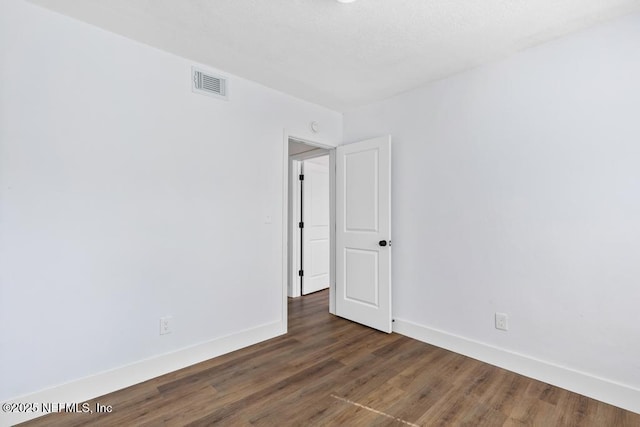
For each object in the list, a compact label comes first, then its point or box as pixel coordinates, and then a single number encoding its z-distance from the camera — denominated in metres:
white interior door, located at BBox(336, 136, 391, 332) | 3.20
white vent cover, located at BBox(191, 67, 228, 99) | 2.59
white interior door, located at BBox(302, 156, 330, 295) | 4.73
